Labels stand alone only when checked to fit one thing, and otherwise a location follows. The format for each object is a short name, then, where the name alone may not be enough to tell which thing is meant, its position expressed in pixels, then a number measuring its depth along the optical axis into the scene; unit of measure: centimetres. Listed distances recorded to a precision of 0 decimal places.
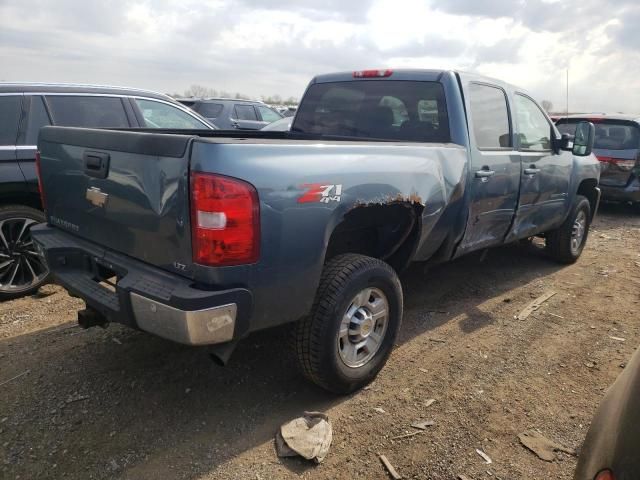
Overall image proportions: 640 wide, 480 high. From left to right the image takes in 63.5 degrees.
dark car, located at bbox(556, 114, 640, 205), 880
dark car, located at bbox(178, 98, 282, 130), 1193
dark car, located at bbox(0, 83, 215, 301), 441
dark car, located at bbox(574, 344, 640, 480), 144
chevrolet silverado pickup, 228
